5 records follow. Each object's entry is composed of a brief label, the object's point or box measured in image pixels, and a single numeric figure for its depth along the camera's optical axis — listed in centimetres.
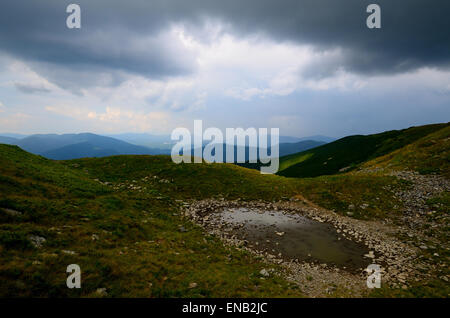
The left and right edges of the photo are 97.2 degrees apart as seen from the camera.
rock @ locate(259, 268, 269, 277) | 1213
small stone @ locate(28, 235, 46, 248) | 1060
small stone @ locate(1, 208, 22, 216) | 1216
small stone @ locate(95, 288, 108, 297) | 877
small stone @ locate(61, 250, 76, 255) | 1060
